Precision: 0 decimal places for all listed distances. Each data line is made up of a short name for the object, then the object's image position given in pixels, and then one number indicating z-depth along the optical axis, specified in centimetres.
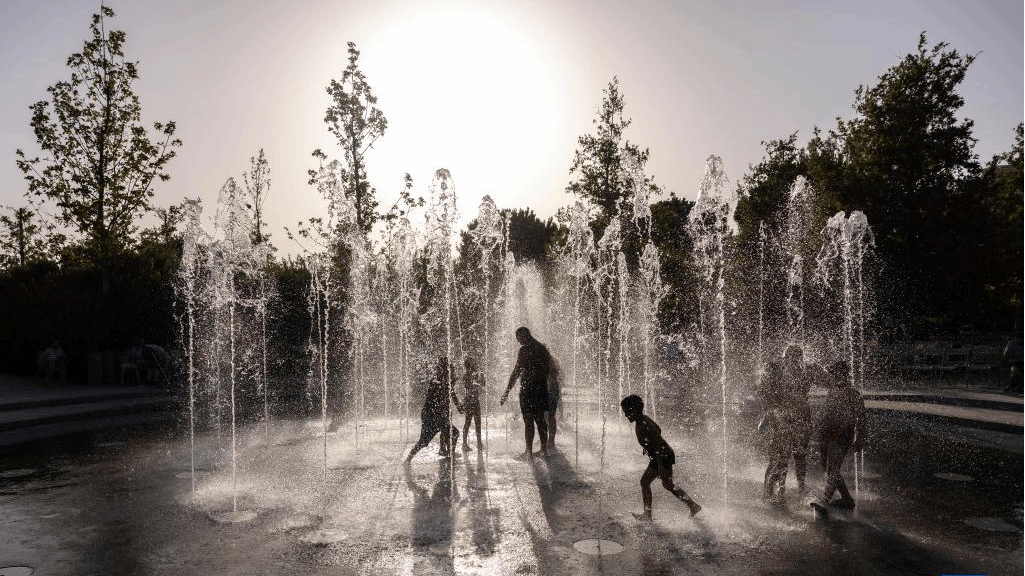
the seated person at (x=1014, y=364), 1519
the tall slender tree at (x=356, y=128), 2183
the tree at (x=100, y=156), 1884
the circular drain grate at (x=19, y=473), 827
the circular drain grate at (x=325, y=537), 553
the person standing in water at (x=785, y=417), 667
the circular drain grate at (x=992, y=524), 589
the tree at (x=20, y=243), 2066
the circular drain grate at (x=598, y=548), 523
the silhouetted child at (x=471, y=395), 930
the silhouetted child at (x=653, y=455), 609
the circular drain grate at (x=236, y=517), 612
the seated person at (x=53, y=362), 1773
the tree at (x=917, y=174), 2133
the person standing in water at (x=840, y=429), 632
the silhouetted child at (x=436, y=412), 859
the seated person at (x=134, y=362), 1798
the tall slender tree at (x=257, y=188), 3155
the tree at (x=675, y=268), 2625
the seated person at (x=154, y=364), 1831
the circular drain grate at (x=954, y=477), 777
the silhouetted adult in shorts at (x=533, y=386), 889
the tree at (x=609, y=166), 2873
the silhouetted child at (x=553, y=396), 968
